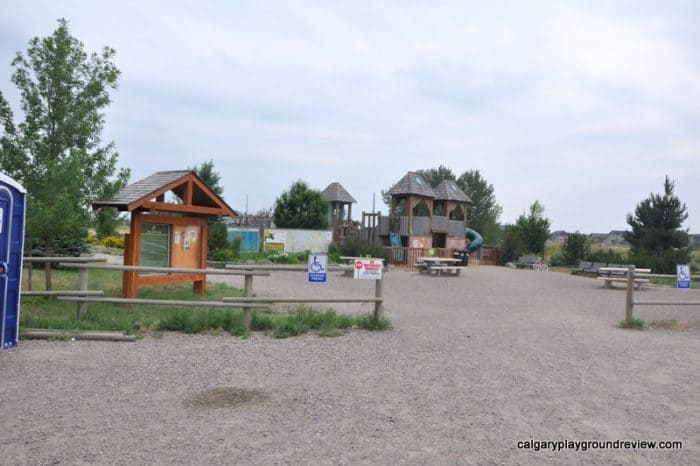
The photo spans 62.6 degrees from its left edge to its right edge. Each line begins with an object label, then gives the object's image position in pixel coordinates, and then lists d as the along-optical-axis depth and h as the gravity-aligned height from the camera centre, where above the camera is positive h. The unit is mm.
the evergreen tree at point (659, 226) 34656 +2272
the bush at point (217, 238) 29016 +427
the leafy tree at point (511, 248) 40469 +652
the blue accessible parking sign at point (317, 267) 9578 -286
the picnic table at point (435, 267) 25858 -595
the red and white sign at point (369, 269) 9938 -303
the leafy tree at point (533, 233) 40719 +1749
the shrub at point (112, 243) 37834 -43
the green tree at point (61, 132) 11203 +2294
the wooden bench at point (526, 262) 35656 -283
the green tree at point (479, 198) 68638 +7034
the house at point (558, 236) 114500 +4681
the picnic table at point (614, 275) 20680 -597
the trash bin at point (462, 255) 32741 -5
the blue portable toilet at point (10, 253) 7449 -187
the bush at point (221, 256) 27525 -454
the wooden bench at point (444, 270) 25656 -721
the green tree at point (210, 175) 41469 +5131
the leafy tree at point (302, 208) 40000 +2904
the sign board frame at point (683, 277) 11445 -278
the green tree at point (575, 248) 36906 +730
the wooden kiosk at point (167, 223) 11992 +483
